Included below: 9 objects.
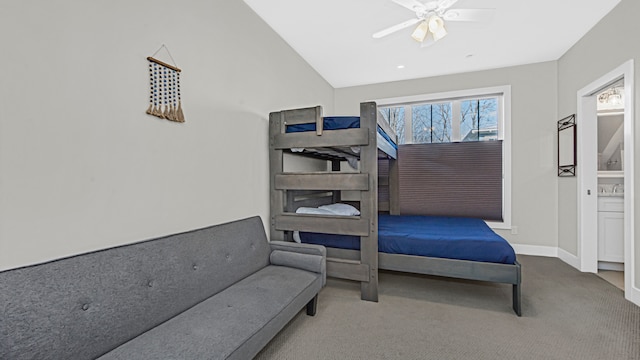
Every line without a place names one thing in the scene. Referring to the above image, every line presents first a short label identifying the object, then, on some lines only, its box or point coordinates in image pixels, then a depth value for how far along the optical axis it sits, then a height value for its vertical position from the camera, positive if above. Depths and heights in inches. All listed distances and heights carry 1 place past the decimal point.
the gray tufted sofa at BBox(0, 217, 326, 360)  39.9 -23.7
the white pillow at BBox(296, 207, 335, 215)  111.0 -12.8
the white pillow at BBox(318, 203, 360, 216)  115.3 -13.0
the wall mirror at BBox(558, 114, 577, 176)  137.3 +17.5
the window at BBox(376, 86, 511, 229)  161.8 +38.1
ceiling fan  88.1 +55.1
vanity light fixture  144.1 +43.9
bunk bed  94.7 -13.2
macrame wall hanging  65.8 +22.5
